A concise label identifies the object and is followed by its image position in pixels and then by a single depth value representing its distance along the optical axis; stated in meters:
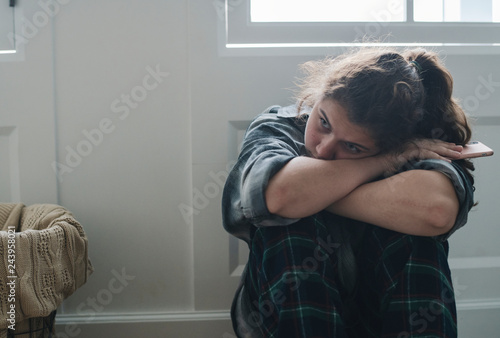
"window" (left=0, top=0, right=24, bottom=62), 1.25
